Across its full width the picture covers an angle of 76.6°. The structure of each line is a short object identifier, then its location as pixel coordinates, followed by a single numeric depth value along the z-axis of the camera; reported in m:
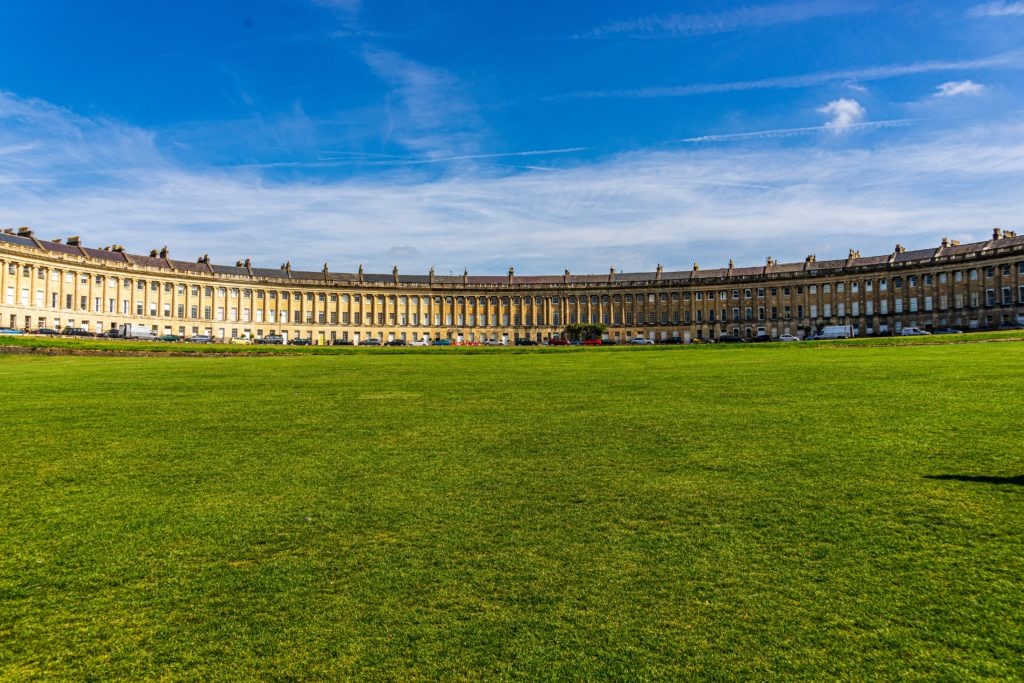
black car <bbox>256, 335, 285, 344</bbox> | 102.05
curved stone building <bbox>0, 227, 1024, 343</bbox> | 93.44
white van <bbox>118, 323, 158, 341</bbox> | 90.62
